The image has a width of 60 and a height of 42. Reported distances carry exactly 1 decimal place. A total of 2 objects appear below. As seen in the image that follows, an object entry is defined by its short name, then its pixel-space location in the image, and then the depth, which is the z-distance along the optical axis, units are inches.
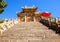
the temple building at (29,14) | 909.8
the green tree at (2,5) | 594.0
